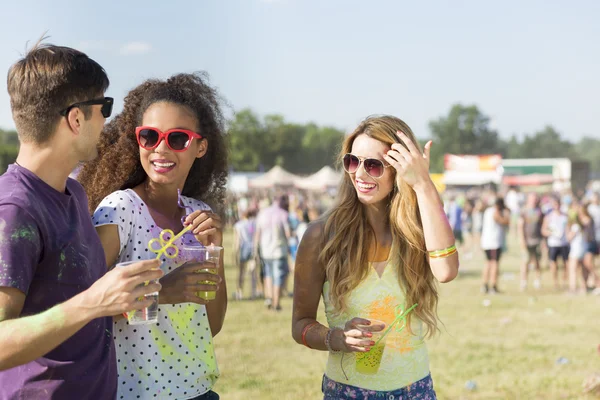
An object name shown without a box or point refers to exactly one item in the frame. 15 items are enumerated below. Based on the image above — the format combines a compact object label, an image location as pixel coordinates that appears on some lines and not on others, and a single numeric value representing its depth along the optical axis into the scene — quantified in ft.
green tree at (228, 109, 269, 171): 333.83
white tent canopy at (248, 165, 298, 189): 149.59
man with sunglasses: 5.21
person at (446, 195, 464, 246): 55.47
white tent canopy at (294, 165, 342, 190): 139.13
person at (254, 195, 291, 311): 35.12
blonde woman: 8.37
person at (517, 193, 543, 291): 43.50
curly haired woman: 7.23
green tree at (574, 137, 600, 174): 558.56
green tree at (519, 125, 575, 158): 503.20
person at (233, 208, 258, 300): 40.04
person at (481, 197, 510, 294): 39.78
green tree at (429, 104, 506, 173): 483.10
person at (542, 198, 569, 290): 42.45
